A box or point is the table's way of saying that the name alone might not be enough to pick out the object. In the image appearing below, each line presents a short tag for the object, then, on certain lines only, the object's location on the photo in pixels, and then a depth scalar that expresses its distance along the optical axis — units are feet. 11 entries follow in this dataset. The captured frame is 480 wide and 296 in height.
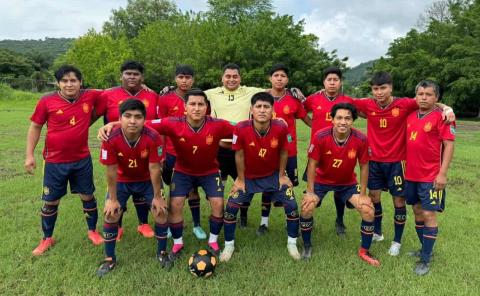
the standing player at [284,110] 19.03
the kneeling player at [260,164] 16.37
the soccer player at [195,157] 16.14
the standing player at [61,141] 16.43
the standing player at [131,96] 17.76
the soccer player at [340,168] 15.99
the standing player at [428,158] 15.07
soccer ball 14.20
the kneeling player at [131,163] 14.74
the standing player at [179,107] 18.77
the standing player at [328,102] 18.76
